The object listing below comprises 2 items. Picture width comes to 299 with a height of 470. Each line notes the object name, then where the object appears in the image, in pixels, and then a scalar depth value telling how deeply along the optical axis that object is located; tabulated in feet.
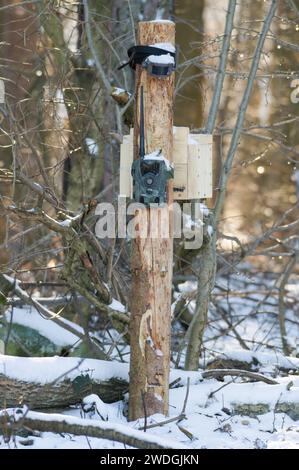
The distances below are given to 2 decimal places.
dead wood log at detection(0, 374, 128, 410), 36.83
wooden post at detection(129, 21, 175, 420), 35.32
